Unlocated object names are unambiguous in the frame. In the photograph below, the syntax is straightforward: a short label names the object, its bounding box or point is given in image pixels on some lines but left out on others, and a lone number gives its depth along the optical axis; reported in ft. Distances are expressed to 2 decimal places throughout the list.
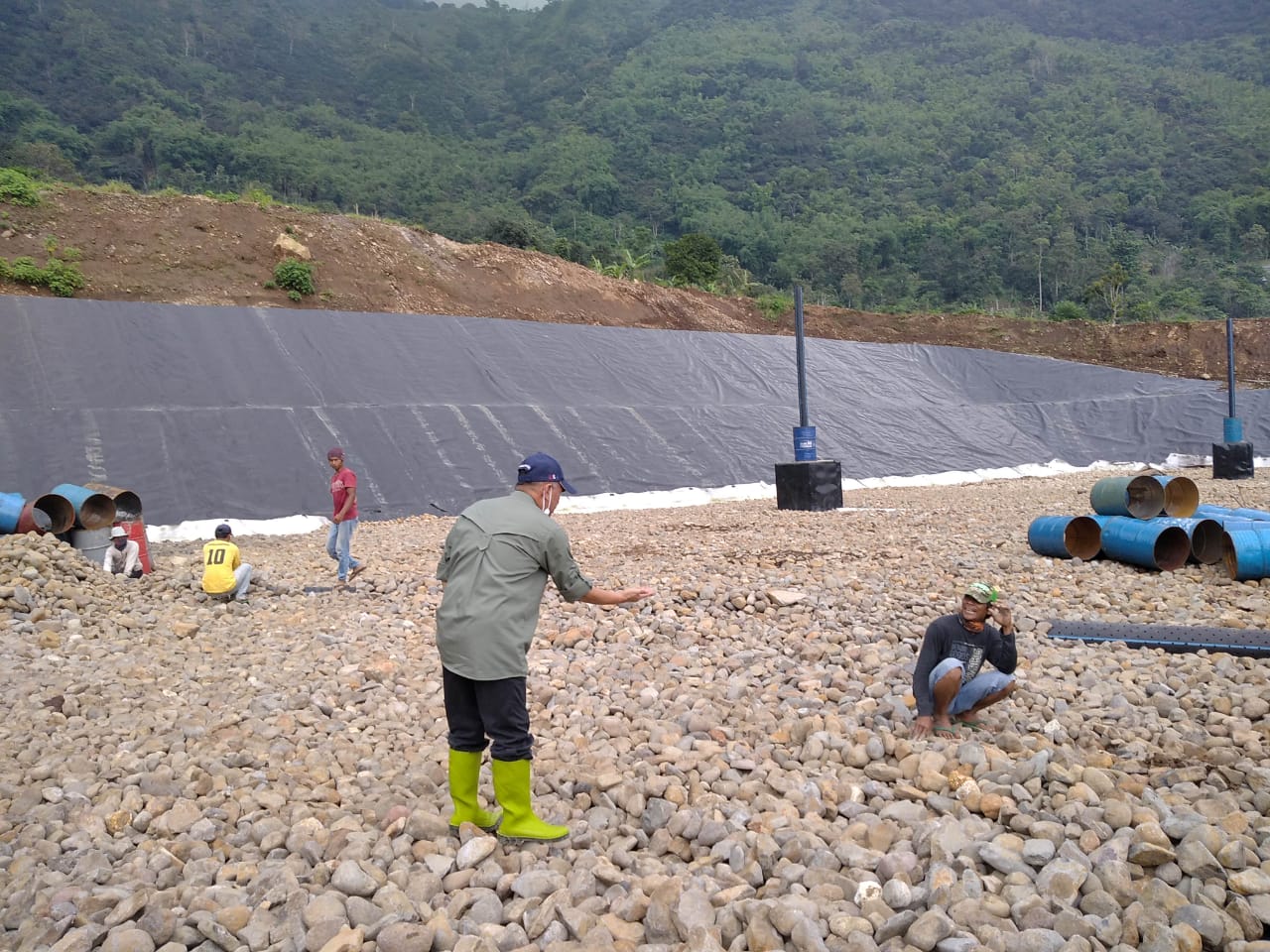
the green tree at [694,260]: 129.70
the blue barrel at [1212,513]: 29.07
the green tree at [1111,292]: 142.10
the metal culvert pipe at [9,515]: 31.50
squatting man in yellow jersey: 27.50
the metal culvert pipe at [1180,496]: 29.96
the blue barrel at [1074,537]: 29.09
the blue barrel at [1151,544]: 27.30
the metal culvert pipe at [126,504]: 36.04
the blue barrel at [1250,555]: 24.89
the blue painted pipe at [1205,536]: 27.17
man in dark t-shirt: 14.69
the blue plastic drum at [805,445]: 47.50
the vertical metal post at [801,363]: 47.55
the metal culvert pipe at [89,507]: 33.22
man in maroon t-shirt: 30.17
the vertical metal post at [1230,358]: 65.57
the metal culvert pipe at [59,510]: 33.04
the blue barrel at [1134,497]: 30.14
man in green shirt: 11.71
